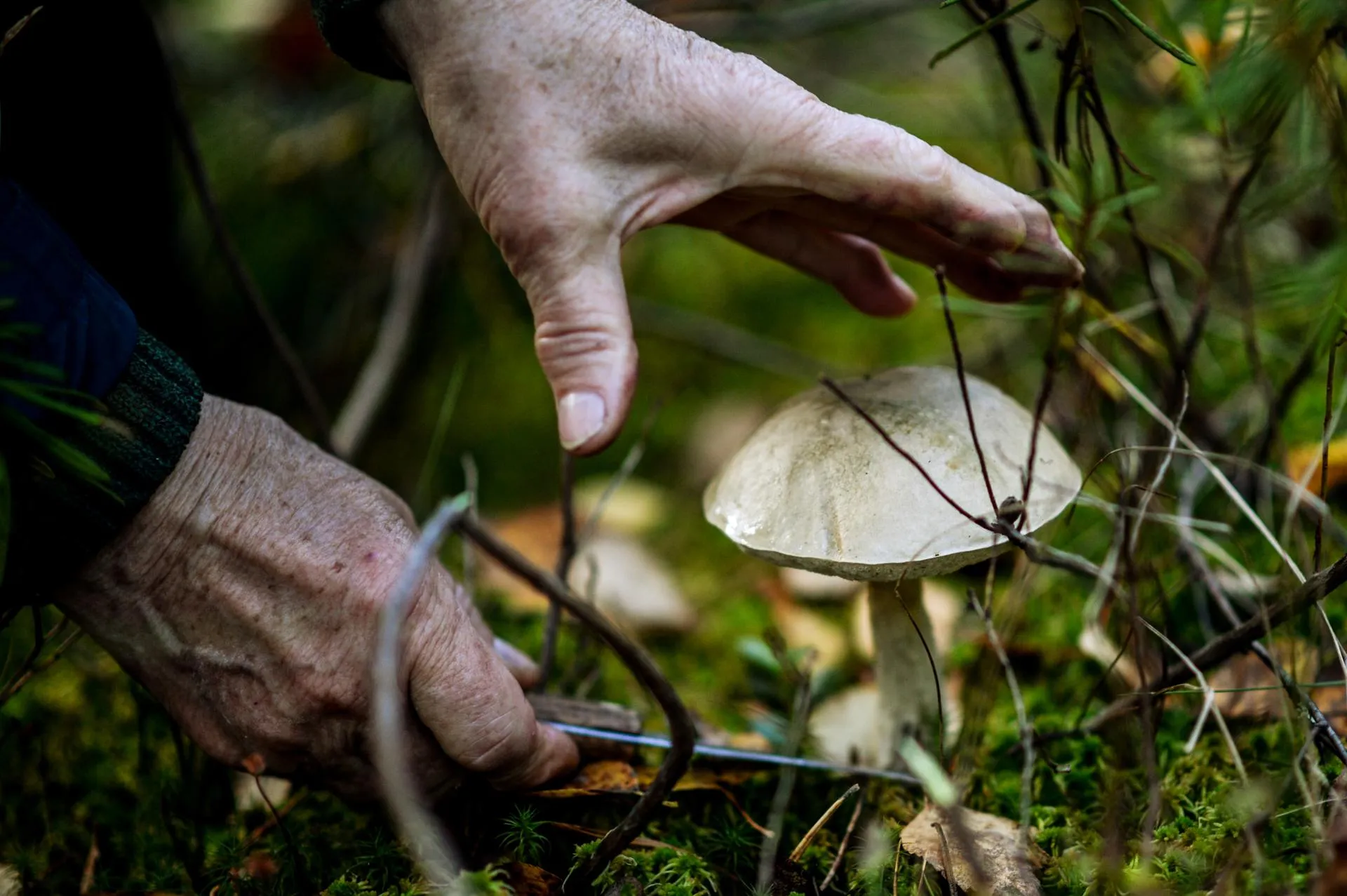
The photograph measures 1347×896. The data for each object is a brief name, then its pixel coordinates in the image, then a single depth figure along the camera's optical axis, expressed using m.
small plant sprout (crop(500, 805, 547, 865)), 0.51
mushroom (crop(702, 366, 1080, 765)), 0.49
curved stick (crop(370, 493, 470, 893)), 0.40
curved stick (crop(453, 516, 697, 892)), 0.42
